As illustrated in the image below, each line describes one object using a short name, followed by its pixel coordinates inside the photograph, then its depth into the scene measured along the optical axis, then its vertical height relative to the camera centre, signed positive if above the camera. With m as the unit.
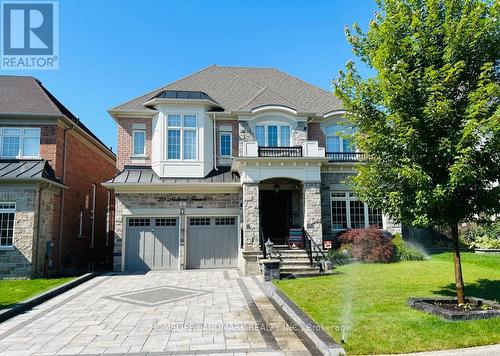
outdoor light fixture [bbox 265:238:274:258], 13.85 -1.23
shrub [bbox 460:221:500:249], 16.02 -0.98
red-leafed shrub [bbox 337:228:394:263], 15.02 -1.26
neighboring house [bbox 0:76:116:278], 14.16 +1.53
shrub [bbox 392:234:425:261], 15.42 -1.59
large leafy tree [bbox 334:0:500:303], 7.16 +2.24
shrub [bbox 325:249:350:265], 14.77 -1.69
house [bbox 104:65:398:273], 15.60 +1.89
